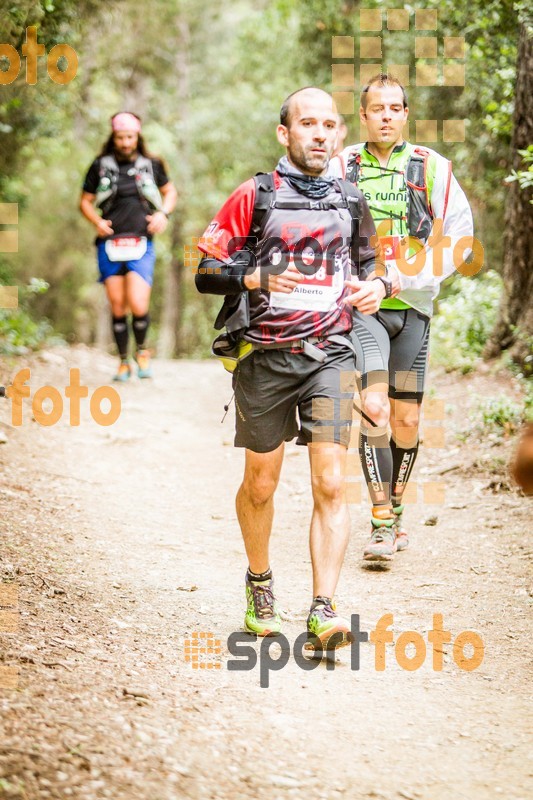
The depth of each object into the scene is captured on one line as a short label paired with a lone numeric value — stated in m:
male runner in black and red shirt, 8.10
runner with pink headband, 19.00
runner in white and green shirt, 10.52
